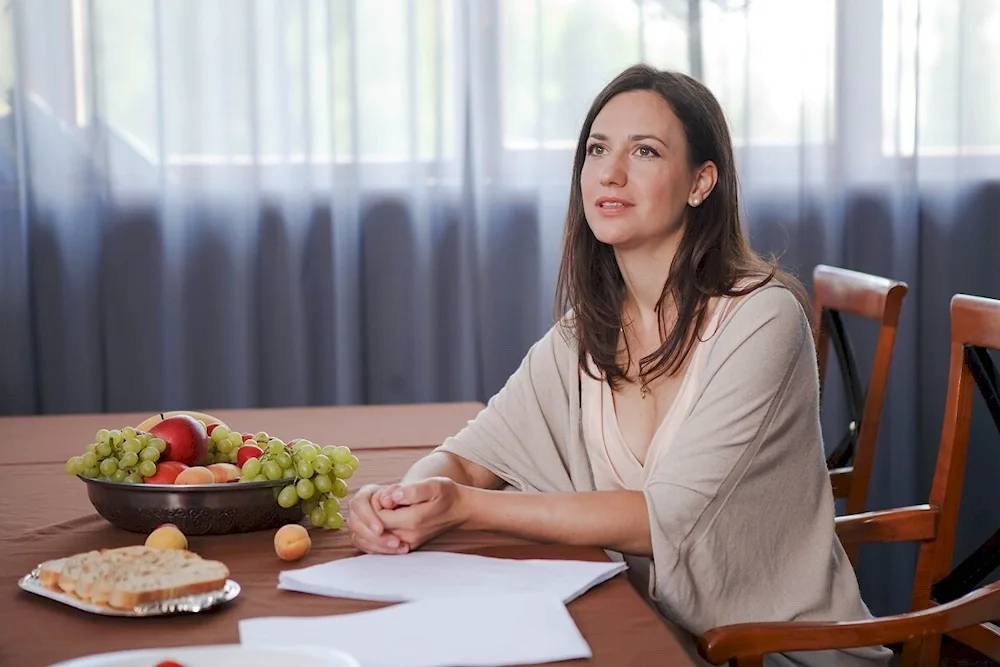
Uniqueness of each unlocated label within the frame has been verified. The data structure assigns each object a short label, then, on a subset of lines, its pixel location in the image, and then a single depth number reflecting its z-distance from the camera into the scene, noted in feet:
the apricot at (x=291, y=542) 8.17
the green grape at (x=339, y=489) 8.64
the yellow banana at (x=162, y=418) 8.84
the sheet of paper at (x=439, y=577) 7.80
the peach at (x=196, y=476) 8.46
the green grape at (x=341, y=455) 8.62
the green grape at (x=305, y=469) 8.50
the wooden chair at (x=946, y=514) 9.52
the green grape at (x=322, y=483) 8.52
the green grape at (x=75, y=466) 8.61
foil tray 7.46
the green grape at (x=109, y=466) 8.50
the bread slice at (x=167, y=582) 7.46
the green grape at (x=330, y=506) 8.64
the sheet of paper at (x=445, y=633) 7.17
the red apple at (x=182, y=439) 8.61
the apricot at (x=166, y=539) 8.06
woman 8.67
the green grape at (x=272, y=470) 8.52
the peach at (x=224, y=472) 8.54
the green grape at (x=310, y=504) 8.65
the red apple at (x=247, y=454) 8.75
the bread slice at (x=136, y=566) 7.49
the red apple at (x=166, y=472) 8.48
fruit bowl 8.41
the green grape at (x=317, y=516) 8.64
